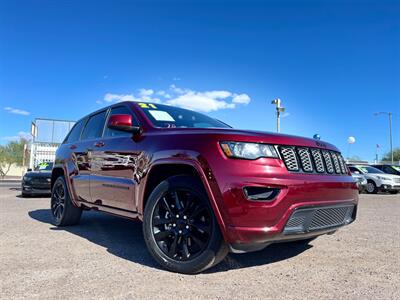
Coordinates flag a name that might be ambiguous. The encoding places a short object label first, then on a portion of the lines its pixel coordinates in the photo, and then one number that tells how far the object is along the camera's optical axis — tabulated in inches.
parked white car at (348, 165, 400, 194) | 670.5
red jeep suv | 115.0
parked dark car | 470.0
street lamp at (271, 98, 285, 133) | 669.3
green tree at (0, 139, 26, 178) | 2009.1
